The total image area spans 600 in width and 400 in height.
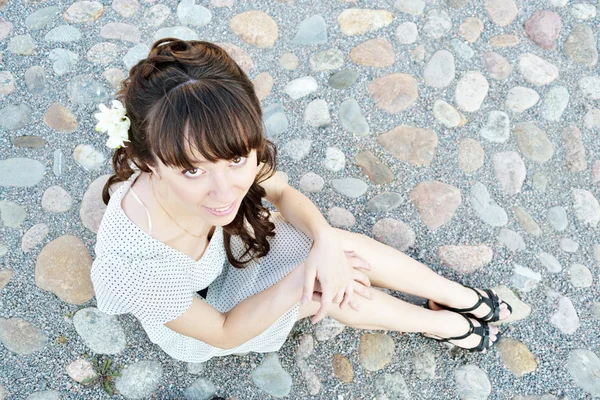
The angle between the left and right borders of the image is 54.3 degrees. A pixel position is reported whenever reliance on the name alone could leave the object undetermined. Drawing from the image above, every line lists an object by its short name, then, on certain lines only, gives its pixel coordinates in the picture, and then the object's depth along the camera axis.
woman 1.52
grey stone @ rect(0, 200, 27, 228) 2.50
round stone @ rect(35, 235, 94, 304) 2.38
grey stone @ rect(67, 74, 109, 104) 2.78
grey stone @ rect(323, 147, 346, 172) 2.71
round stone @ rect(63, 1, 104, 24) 2.96
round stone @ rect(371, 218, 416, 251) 2.58
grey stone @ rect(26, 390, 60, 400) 2.22
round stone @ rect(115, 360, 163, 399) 2.27
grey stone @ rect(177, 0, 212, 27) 2.98
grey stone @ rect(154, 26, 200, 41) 2.93
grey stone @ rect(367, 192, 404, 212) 2.64
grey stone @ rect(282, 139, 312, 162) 2.72
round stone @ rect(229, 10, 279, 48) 2.96
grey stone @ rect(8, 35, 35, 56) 2.88
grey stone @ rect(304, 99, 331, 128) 2.78
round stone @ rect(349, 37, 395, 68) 2.91
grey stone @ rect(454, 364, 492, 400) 2.34
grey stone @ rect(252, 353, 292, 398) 2.31
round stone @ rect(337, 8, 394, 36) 2.99
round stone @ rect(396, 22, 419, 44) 2.96
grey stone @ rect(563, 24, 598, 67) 2.93
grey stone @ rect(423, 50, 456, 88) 2.86
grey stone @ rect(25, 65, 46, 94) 2.79
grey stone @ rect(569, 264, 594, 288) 2.51
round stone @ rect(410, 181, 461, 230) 2.61
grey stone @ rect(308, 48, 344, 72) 2.90
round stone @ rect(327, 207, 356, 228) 2.62
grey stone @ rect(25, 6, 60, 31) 2.95
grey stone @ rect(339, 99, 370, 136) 2.78
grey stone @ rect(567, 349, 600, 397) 2.32
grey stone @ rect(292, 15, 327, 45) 2.96
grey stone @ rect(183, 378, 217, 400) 2.30
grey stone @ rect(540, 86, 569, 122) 2.82
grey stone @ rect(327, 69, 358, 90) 2.86
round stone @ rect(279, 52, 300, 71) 2.90
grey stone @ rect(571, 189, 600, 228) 2.62
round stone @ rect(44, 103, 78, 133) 2.72
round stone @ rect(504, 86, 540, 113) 2.82
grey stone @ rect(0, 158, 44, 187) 2.58
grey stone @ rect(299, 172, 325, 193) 2.67
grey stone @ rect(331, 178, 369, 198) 2.67
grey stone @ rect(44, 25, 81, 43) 2.91
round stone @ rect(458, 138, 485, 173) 2.71
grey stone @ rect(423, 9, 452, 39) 2.96
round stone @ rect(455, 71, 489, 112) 2.82
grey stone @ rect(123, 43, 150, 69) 2.87
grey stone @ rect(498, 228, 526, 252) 2.57
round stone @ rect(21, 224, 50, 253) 2.45
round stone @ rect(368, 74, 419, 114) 2.82
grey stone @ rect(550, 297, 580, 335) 2.44
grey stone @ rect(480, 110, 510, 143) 2.76
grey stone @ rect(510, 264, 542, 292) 2.52
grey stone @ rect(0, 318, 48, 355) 2.28
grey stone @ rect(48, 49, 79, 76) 2.84
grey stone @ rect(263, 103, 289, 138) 2.76
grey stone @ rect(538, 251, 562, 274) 2.54
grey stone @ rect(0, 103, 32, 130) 2.70
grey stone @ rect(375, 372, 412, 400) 2.32
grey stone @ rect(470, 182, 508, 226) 2.61
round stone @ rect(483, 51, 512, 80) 2.89
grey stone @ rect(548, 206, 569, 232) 2.61
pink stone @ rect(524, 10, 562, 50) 2.96
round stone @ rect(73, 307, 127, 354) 2.32
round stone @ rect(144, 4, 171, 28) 2.98
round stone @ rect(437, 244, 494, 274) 2.55
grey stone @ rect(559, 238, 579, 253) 2.57
